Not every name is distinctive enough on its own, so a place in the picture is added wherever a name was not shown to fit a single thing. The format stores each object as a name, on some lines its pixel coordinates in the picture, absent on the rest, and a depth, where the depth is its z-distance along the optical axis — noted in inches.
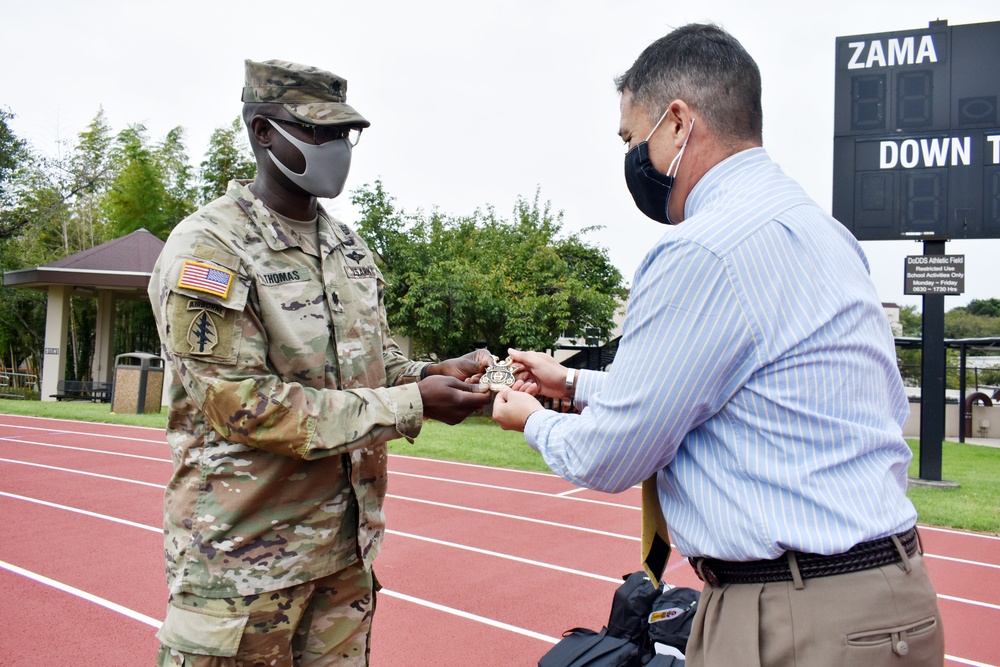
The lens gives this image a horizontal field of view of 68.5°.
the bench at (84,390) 861.2
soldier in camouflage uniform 80.9
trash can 693.3
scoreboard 381.7
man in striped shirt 59.7
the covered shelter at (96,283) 826.8
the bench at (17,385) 1023.2
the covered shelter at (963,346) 743.1
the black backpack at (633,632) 153.3
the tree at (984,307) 2418.8
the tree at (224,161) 1053.8
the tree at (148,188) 1122.7
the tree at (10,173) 1177.4
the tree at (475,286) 711.1
